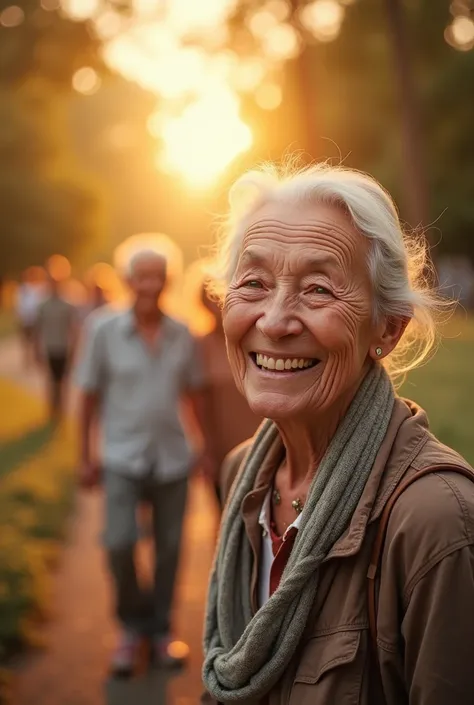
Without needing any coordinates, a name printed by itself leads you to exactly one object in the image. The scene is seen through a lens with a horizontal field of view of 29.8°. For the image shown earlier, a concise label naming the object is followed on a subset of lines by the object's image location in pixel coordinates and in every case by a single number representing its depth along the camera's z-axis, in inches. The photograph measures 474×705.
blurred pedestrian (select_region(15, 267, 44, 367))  729.6
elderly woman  68.7
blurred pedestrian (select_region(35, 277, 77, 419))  458.9
